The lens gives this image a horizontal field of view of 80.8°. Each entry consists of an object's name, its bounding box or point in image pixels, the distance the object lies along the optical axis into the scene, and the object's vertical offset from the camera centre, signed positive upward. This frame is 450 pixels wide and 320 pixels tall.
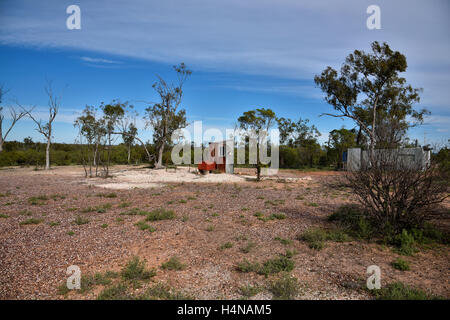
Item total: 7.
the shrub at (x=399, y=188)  4.91 -0.55
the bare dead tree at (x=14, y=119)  21.47 +2.92
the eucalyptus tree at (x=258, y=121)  32.75 +4.61
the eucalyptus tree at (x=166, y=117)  23.50 +3.58
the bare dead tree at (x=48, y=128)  21.84 +2.31
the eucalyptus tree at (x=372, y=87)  21.52 +6.46
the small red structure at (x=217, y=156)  20.06 +0.11
